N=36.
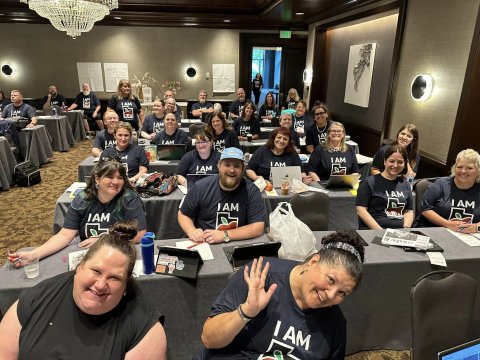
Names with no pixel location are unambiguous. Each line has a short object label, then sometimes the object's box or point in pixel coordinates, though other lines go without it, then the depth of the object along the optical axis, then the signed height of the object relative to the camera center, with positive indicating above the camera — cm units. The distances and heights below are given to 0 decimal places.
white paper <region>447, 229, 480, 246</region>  239 -112
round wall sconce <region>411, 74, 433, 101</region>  468 -17
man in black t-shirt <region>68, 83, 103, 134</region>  900 -89
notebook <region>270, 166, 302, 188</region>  352 -99
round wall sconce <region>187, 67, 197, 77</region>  1003 -4
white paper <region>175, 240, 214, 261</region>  213 -109
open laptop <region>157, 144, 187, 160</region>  420 -95
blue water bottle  188 -96
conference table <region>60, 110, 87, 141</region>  854 -128
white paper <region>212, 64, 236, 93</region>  1008 -17
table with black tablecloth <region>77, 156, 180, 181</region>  418 -114
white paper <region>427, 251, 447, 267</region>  215 -111
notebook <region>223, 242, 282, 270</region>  200 -102
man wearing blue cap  248 -93
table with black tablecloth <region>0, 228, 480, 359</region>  194 -124
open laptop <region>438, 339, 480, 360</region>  132 -103
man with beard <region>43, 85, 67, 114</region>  881 -76
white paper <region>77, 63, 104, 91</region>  975 -14
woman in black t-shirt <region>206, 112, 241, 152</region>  490 -85
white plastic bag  212 -100
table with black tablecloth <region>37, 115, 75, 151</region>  752 -129
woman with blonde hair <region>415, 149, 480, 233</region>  263 -94
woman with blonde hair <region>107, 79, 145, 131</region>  651 -64
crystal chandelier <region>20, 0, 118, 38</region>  419 +70
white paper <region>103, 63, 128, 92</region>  981 -10
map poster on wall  684 -1
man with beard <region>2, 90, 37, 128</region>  676 -80
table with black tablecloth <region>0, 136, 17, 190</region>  533 -148
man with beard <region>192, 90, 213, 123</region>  779 -85
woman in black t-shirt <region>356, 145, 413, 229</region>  286 -100
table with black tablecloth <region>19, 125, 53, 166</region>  630 -137
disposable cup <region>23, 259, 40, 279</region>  184 -103
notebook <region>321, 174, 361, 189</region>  353 -107
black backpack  548 -164
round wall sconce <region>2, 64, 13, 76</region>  956 -4
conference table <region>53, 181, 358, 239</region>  331 -131
